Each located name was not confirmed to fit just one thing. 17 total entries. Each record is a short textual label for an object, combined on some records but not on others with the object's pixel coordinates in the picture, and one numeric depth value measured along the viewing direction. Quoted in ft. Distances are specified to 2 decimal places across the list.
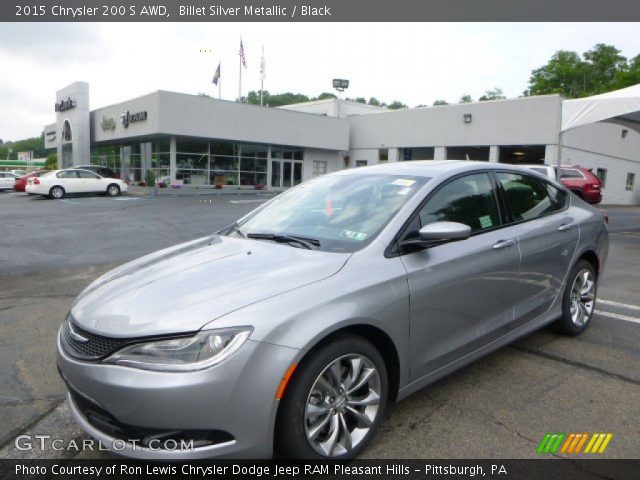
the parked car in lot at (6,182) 103.30
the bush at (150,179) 87.30
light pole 129.08
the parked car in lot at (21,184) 93.97
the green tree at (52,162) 148.06
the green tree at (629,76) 150.16
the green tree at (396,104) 299.85
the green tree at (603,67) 183.01
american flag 113.09
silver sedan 7.45
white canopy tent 41.50
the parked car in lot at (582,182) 65.21
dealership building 84.94
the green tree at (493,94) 240.73
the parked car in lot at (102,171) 82.58
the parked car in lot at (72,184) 75.97
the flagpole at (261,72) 127.49
